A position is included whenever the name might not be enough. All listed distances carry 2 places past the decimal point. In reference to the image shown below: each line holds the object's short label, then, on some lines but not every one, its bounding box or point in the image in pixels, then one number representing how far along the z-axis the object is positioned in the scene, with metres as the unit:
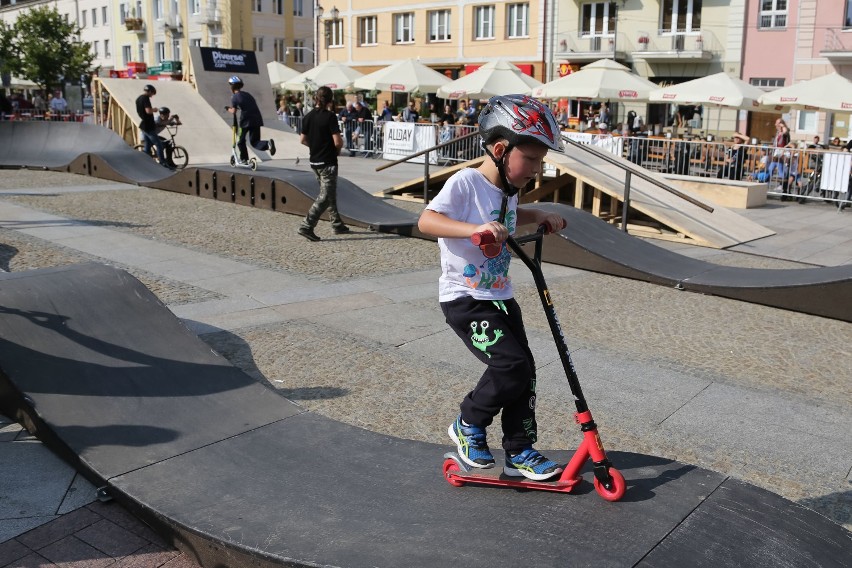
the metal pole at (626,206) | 12.39
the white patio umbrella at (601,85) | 23.41
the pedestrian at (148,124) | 18.05
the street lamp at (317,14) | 50.44
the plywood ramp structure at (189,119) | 22.27
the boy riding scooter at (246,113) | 16.02
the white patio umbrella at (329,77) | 31.69
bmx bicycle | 19.19
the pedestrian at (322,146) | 10.97
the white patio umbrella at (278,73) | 35.12
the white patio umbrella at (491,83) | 25.92
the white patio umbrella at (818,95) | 18.75
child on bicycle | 19.08
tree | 55.31
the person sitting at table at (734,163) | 17.55
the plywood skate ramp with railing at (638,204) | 12.47
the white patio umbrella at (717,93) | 21.11
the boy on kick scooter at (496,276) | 3.31
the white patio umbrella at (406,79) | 28.42
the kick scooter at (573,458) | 3.26
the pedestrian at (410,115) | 26.66
